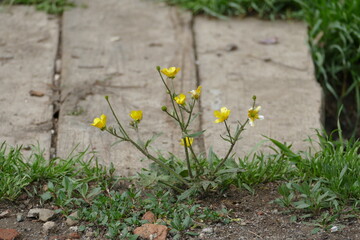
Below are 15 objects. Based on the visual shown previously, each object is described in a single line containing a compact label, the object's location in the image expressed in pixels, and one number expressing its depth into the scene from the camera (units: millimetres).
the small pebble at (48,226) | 5505
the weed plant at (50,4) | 9906
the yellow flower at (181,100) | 5406
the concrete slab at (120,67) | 6973
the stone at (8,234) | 5289
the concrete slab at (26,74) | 7062
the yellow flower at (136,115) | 5457
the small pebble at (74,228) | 5487
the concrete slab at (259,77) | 7250
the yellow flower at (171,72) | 5436
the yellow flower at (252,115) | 5477
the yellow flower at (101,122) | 5312
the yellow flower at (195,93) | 5434
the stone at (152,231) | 5314
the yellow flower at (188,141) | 5711
